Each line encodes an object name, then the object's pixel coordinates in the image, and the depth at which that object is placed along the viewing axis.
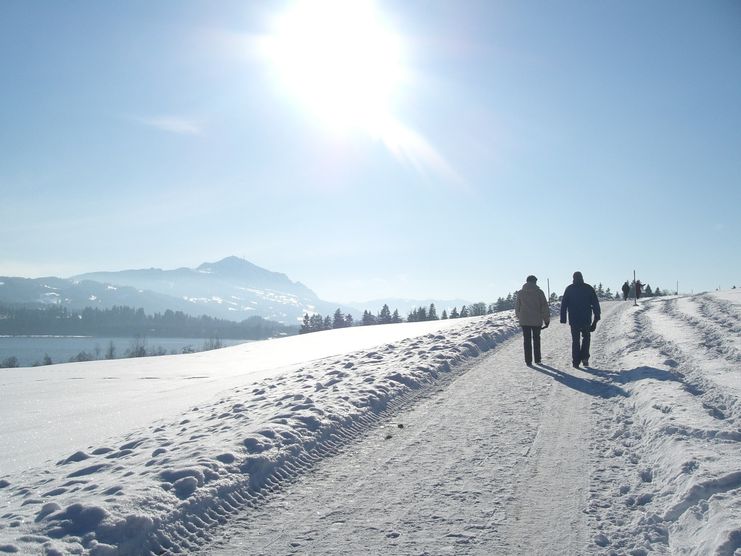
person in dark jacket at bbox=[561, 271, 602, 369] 11.85
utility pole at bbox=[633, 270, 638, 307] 34.64
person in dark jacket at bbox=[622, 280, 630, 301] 44.18
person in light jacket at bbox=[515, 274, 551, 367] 12.72
